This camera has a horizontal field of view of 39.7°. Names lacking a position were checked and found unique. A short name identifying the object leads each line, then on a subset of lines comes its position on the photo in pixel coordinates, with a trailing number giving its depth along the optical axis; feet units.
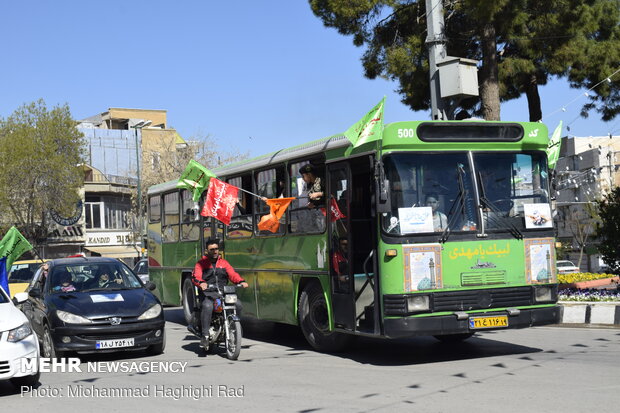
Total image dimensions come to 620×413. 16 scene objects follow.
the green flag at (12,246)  54.08
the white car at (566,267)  183.52
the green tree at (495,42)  63.52
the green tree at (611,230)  61.46
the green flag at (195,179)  49.04
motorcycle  39.34
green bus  34.50
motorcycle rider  41.01
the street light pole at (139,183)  177.42
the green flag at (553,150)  40.14
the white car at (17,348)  29.73
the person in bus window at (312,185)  40.86
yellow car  72.54
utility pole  47.37
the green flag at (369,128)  35.04
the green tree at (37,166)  173.78
